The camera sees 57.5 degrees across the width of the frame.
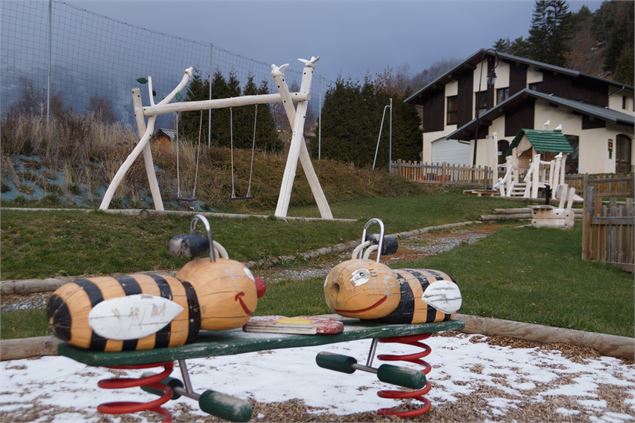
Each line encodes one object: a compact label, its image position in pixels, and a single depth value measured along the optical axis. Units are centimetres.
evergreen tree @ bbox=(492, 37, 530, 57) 6212
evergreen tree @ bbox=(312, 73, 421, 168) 2884
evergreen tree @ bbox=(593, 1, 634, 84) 4919
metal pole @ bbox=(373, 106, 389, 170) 2808
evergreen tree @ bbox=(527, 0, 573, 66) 5931
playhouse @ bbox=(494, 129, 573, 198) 2098
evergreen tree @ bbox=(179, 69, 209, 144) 1811
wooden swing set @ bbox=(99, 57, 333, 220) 1068
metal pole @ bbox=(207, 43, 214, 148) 1533
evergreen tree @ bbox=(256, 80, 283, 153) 2156
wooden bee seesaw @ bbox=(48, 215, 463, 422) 213
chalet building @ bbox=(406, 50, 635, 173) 2828
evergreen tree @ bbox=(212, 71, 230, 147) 1911
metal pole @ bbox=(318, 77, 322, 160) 2575
